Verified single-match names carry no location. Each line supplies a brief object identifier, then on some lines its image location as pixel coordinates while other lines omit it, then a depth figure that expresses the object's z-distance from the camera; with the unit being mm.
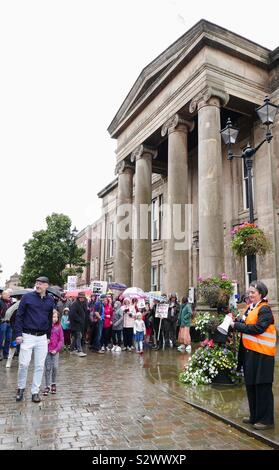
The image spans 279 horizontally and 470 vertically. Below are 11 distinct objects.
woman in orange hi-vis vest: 4688
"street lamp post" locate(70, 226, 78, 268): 33141
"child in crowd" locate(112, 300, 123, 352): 13117
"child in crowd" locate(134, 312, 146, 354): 12267
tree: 34656
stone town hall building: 15680
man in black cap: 6109
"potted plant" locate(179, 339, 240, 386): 7184
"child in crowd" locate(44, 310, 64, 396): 6879
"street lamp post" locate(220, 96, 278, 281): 8828
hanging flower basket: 8617
